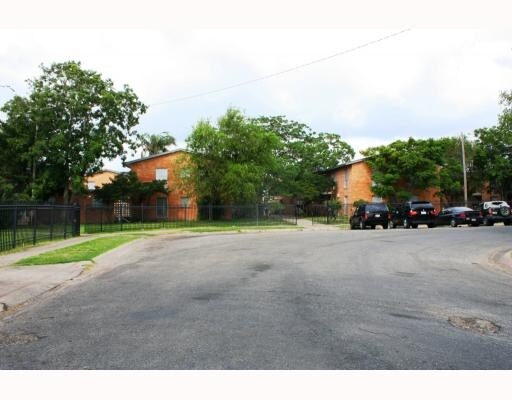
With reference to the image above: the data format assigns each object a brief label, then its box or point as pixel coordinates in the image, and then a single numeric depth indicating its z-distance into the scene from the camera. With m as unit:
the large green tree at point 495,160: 47.84
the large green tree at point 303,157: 51.00
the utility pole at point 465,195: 39.15
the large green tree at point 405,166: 44.03
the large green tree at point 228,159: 35.78
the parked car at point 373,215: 29.47
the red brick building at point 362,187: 46.50
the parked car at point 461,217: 30.98
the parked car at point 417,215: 30.22
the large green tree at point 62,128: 35.47
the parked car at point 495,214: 30.47
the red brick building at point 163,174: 42.62
